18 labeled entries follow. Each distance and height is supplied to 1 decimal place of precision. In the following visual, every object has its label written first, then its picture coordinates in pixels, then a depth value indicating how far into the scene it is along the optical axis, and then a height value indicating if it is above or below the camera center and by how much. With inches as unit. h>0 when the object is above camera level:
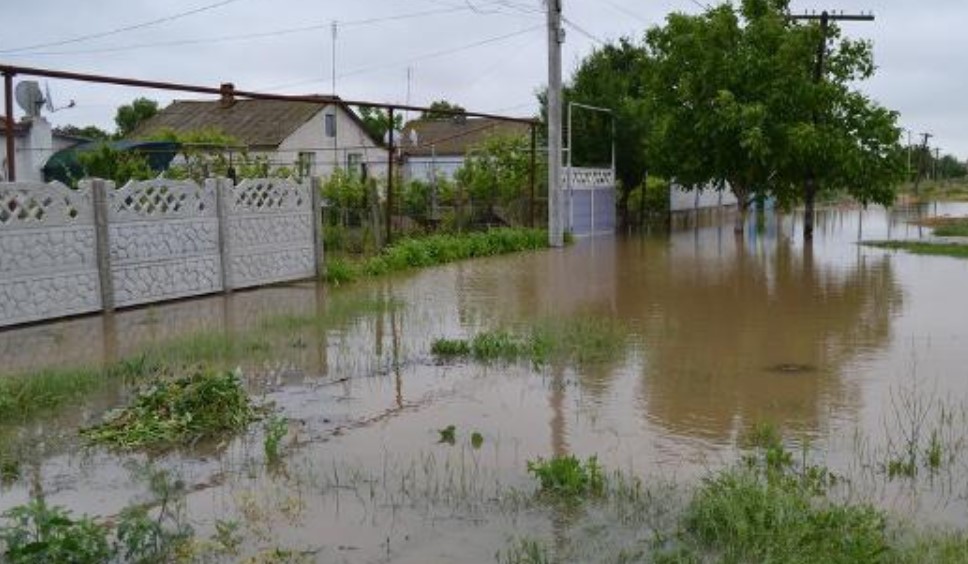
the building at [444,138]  1471.5 +106.7
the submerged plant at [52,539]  162.4 -55.3
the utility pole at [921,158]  2493.6 +79.5
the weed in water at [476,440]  249.4 -60.8
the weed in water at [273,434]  237.6 -57.7
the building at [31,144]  987.9 +63.1
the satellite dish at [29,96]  621.6 +69.9
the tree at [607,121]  1099.9 +82.4
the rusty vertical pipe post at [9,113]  432.5 +41.0
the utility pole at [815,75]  941.2 +108.1
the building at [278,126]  1433.3 +114.9
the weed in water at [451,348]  372.8 -55.8
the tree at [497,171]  936.3 +25.0
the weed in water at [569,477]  209.0 -59.5
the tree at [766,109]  901.8 +75.9
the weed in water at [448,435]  254.7 -60.5
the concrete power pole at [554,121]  863.1 +65.2
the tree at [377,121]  1789.9 +145.2
